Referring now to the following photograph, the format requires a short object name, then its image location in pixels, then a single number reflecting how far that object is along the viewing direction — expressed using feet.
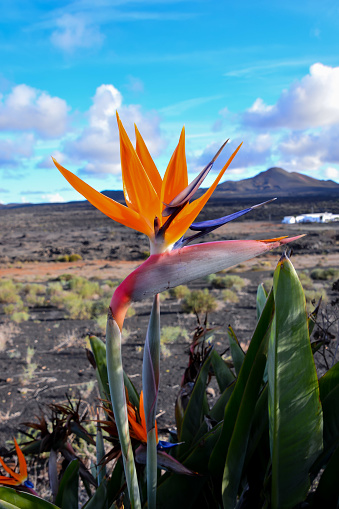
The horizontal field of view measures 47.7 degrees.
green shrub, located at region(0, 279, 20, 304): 32.35
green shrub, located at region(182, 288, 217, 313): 26.99
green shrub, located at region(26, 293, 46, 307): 31.42
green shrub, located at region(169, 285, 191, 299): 32.40
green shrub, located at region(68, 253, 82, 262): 76.26
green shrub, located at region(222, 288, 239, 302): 30.63
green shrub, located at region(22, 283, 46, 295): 37.52
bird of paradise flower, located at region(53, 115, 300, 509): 2.72
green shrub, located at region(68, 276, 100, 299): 35.76
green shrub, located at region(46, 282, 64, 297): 36.73
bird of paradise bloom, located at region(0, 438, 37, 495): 4.06
